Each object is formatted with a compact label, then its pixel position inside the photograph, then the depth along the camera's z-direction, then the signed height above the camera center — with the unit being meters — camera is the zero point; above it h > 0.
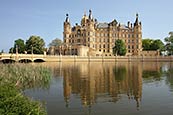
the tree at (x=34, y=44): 58.63 +5.15
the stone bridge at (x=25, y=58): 42.71 -0.29
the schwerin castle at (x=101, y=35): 73.74 +11.03
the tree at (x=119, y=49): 67.50 +3.07
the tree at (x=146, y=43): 80.40 +6.58
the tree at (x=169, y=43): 69.18 +5.51
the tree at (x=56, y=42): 100.40 +10.05
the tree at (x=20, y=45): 62.20 +5.16
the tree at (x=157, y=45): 73.95 +5.25
